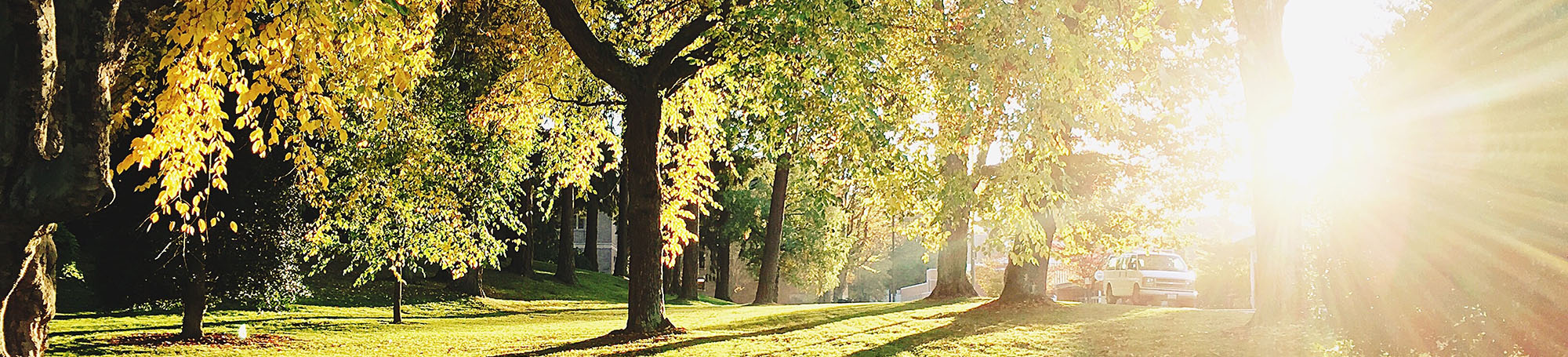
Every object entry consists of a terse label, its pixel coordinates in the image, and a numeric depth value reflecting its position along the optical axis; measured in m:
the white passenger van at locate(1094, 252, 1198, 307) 26.39
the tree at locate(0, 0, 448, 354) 5.29
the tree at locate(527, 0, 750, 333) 13.16
